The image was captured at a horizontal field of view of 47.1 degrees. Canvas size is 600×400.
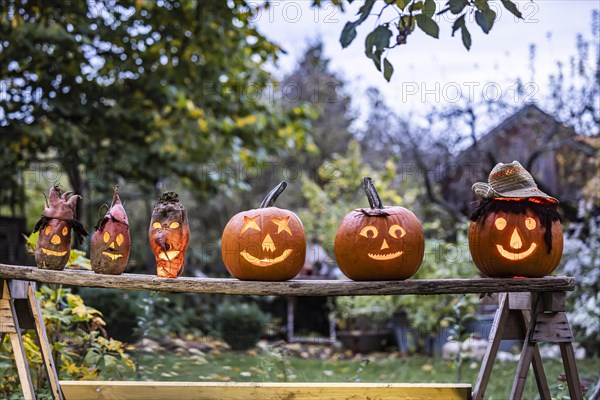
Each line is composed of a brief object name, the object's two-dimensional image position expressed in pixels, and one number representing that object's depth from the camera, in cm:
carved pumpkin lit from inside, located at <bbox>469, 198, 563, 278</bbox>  267
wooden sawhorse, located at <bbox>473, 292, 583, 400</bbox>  277
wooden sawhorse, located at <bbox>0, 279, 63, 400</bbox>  272
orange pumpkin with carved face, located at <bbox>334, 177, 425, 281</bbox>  268
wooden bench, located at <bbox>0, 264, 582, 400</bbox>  257
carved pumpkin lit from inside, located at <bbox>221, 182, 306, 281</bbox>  270
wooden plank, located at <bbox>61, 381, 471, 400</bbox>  288
